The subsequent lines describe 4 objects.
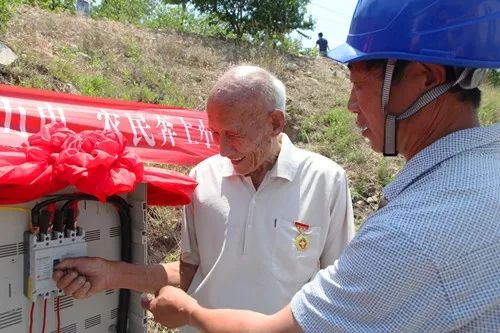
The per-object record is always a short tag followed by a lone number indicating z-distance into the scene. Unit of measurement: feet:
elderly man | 5.77
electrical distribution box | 4.13
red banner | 6.83
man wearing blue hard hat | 2.62
